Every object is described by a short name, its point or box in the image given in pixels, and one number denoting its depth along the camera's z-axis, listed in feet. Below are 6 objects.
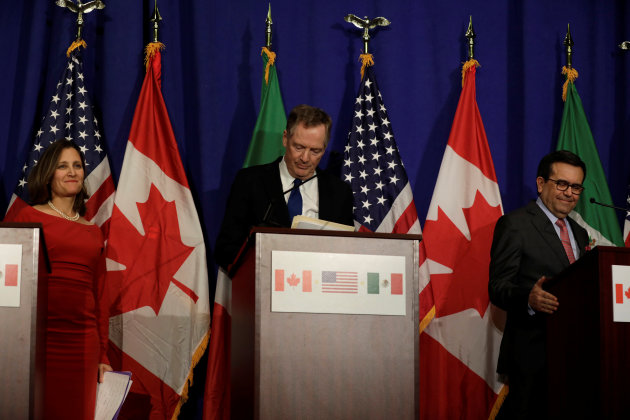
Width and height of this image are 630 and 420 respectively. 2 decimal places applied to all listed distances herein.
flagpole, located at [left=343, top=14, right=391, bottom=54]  15.84
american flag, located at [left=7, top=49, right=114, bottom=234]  14.23
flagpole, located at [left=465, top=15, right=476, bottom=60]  16.21
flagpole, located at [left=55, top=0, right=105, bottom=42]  14.75
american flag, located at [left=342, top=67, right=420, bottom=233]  15.06
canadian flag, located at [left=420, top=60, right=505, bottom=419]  14.61
